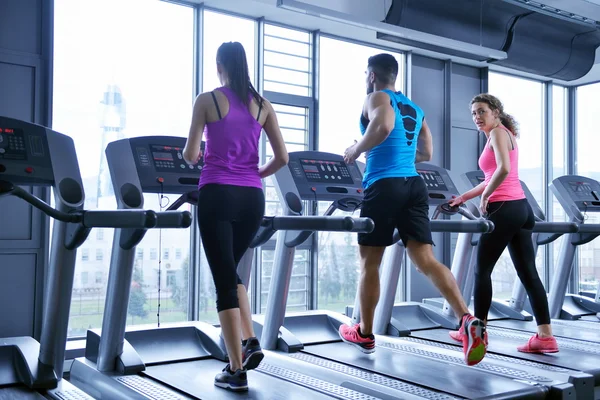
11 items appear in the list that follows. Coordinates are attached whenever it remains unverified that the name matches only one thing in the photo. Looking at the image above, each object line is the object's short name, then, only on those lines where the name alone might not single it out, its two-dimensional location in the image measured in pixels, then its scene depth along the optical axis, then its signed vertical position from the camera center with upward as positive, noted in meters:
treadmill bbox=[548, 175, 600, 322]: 5.24 -0.01
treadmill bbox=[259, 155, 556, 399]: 3.06 -0.77
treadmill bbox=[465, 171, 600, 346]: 4.41 -0.70
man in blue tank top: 3.18 +0.16
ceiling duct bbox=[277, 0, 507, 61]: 4.32 +1.32
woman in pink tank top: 3.65 -0.01
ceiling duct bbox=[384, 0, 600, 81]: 5.07 +1.58
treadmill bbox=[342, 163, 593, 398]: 3.06 -0.73
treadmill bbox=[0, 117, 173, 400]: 2.78 -0.14
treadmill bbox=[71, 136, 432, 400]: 2.90 -0.76
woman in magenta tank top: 2.71 +0.13
